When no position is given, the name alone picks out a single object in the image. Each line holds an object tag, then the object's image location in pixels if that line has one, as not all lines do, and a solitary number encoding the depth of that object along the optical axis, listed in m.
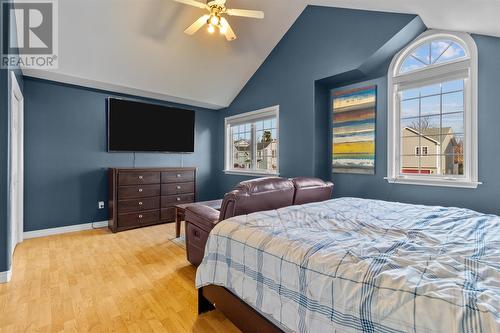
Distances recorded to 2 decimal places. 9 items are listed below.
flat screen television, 4.19
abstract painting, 3.27
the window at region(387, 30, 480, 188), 2.54
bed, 0.78
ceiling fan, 2.67
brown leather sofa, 1.90
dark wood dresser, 3.85
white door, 2.83
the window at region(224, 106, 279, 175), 4.52
